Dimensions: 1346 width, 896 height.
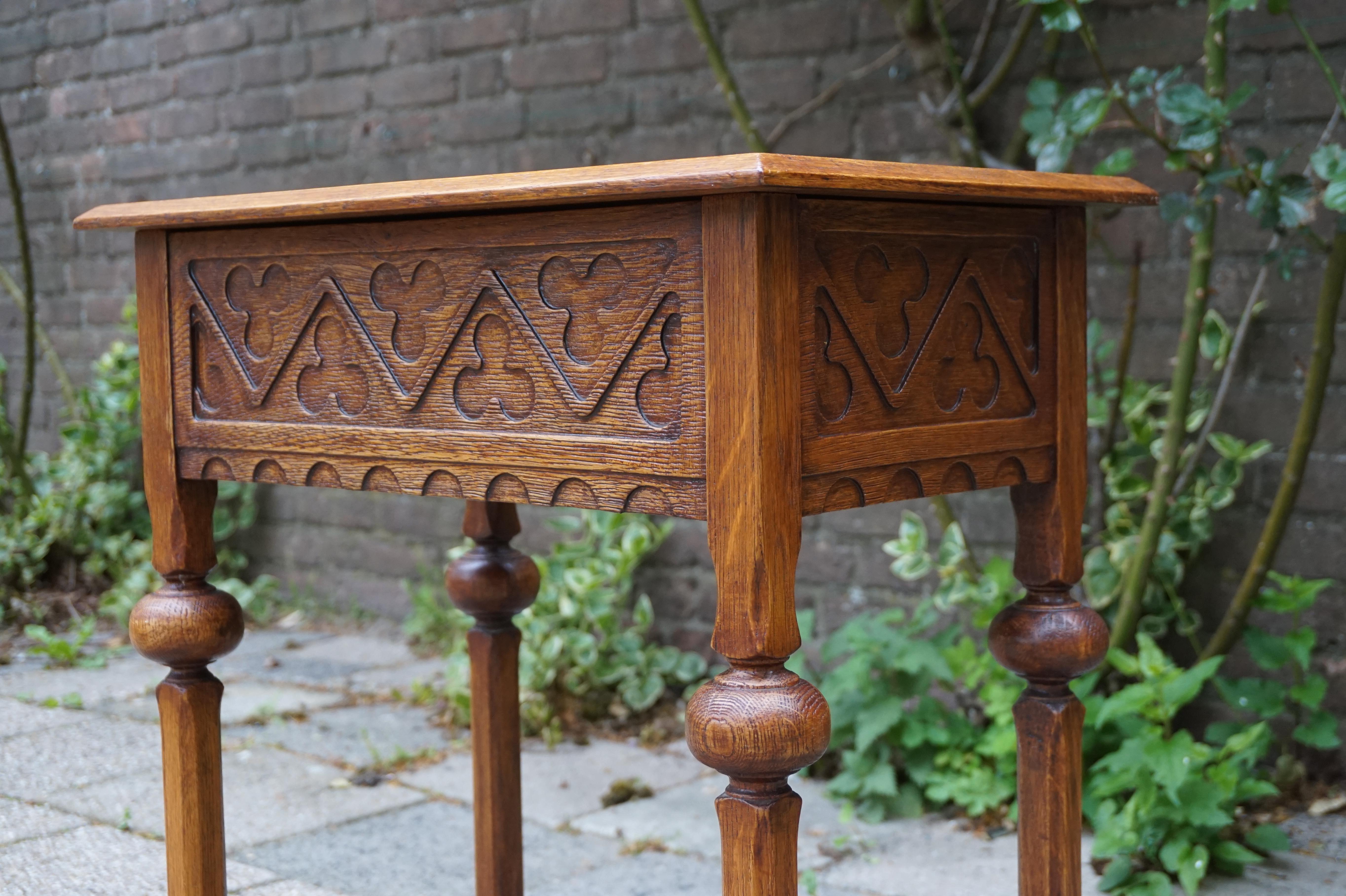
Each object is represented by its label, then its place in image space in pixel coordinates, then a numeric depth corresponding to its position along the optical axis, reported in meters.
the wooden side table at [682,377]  1.12
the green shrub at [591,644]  2.83
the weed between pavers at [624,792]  2.39
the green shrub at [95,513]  3.93
